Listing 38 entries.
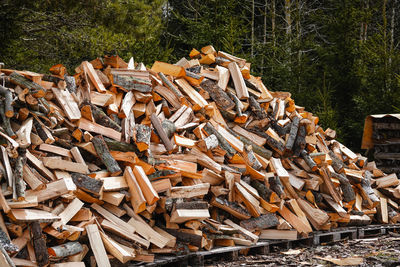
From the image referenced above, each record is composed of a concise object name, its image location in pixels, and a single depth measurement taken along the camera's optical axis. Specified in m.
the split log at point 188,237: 4.89
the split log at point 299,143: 6.79
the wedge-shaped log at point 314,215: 6.22
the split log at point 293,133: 6.74
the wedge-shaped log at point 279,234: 5.77
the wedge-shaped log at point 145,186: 4.71
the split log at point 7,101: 4.52
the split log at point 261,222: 5.61
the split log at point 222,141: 5.97
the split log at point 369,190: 7.21
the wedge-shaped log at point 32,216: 3.93
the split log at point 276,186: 6.09
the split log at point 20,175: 4.06
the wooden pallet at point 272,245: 4.78
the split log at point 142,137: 5.10
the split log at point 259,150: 6.50
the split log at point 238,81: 6.88
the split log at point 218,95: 6.65
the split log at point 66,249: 4.01
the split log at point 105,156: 4.88
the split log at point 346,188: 6.83
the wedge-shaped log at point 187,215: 4.81
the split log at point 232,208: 5.43
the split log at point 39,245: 3.94
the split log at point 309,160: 6.67
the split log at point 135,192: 4.70
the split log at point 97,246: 4.17
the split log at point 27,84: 4.83
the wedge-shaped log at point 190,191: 5.04
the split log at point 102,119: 5.26
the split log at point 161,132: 5.45
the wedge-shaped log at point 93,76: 5.62
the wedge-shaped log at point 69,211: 4.22
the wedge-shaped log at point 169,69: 6.67
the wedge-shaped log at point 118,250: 4.23
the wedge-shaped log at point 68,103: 5.06
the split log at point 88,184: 4.55
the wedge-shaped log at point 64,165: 4.55
